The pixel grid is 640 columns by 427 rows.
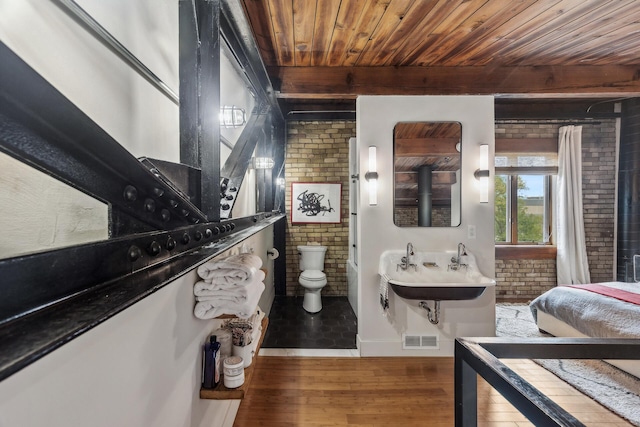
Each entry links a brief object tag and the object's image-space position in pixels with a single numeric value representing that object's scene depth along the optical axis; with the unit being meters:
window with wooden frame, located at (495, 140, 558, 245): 3.93
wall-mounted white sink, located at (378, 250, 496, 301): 2.46
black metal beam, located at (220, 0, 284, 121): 1.40
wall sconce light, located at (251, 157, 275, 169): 2.72
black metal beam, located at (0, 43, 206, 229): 0.37
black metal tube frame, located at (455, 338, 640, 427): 0.68
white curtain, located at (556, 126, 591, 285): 3.72
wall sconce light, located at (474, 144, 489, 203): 2.54
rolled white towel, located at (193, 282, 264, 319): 1.12
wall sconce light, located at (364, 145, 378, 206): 2.53
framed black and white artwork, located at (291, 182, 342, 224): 3.96
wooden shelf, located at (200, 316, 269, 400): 1.22
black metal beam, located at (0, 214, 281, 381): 0.35
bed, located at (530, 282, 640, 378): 2.13
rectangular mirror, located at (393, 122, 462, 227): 2.62
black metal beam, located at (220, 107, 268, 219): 1.48
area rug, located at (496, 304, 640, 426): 1.78
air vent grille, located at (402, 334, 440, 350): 2.53
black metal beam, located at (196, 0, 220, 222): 1.01
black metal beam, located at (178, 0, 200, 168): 0.98
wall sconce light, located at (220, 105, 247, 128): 1.72
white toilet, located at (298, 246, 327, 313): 3.41
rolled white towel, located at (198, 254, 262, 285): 1.13
